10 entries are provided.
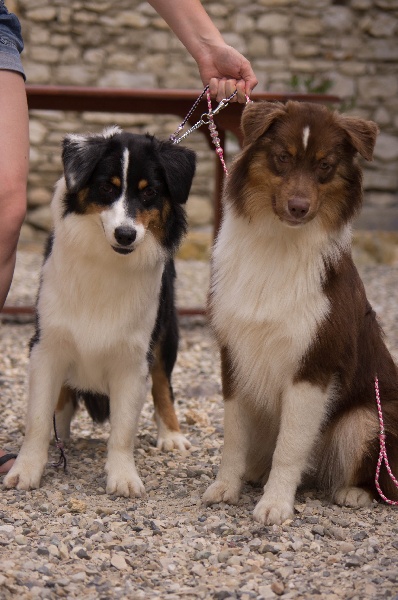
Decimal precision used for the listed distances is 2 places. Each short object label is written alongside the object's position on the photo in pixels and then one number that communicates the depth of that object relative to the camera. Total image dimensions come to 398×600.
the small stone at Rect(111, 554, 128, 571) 2.60
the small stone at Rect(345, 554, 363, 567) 2.63
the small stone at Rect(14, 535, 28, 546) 2.75
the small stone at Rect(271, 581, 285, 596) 2.44
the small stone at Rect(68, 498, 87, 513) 3.05
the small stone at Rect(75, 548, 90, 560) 2.66
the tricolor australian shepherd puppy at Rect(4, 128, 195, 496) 3.11
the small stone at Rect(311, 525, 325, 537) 2.90
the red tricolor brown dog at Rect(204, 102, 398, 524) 2.86
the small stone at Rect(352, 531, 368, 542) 2.87
